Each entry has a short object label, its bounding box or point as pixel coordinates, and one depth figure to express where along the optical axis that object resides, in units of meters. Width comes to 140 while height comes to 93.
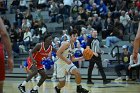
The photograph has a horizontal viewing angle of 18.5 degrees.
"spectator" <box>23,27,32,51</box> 22.72
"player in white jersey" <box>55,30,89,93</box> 11.27
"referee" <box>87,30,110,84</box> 15.58
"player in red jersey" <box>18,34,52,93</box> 11.92
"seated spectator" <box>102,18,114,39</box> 21.21
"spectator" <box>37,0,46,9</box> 25.94
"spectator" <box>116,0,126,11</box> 22.78
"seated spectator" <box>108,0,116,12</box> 23.12
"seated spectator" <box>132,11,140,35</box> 21.06
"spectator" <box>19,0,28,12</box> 26.64
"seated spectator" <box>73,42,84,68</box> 18.47
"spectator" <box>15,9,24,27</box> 25.25
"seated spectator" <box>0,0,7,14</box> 27.14
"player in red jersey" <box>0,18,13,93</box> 5.76
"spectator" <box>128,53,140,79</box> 17.42
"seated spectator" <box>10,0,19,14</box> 27.05
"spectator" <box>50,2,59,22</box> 24.45
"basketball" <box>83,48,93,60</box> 13.70
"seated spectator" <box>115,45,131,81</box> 17.88
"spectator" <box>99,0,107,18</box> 22.90
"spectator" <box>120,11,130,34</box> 21.47
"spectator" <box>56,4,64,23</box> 24.09
